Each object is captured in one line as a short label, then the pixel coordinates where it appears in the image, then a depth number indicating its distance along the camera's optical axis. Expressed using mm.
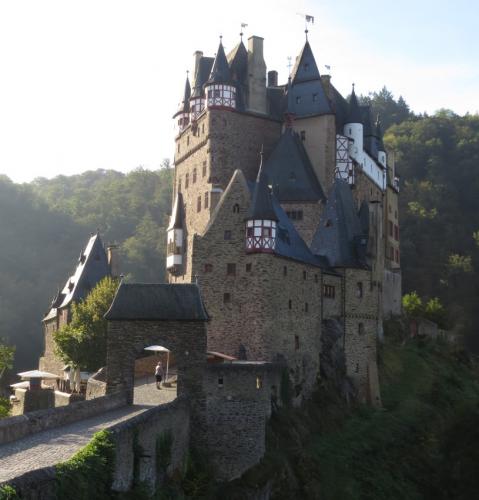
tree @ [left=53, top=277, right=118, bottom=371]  41750
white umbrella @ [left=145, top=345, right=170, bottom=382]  36406
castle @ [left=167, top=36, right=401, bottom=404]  39469
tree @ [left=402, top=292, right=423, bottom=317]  65125
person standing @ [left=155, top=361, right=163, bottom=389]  33656
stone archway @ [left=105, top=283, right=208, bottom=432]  29562
